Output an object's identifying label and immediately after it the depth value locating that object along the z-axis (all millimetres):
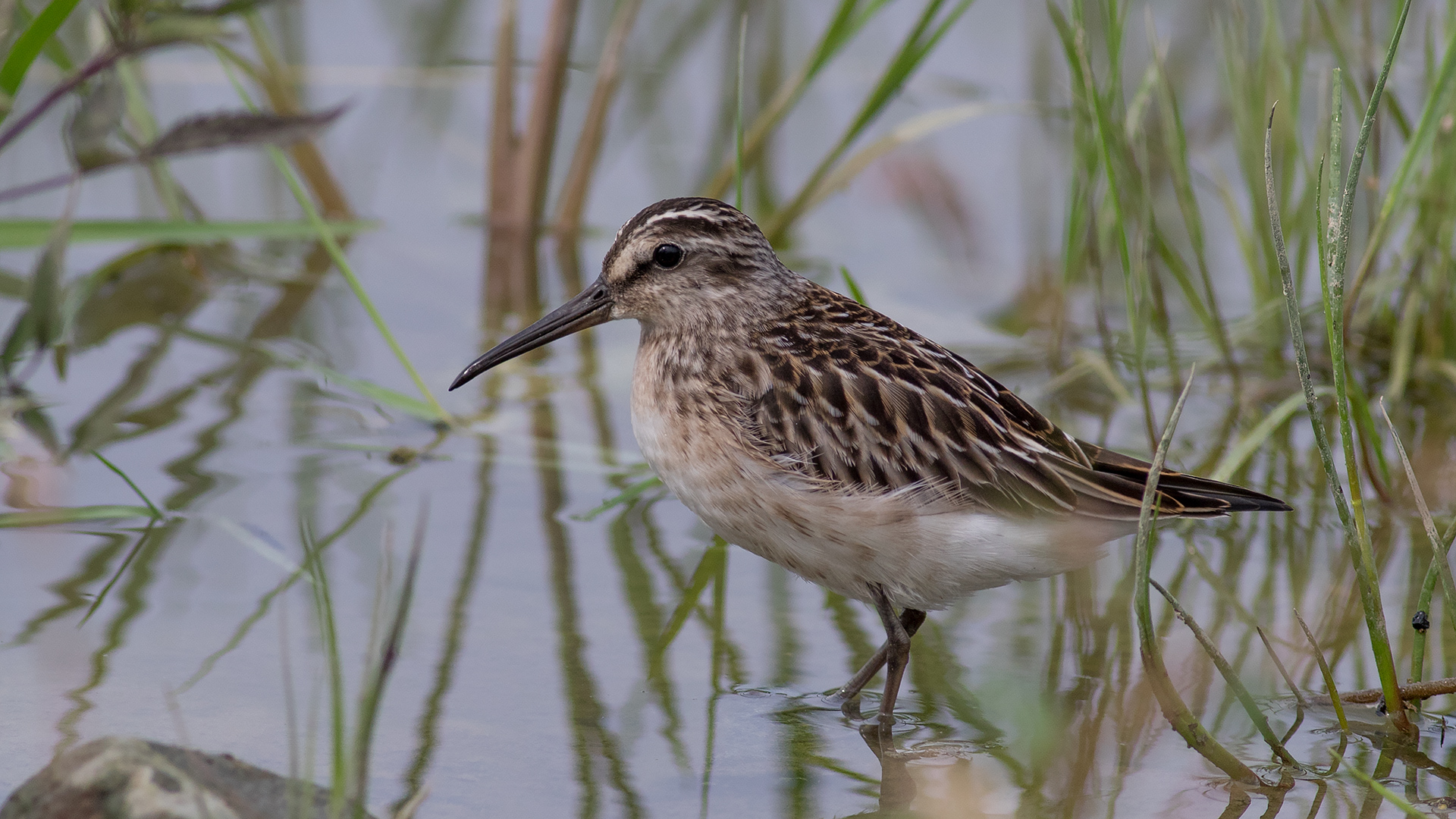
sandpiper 8984
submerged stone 6379
